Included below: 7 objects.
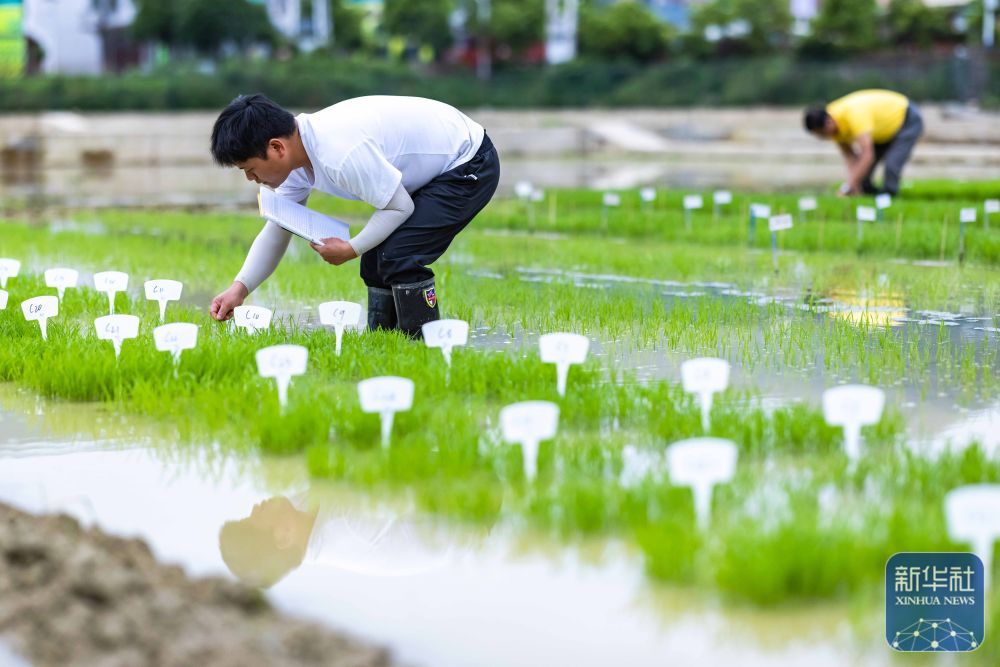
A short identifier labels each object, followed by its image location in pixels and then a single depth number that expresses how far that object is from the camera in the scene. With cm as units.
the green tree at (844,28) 4047
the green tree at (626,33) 4331
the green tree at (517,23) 4262
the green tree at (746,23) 4159
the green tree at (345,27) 4612
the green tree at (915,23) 4372
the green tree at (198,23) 3653
